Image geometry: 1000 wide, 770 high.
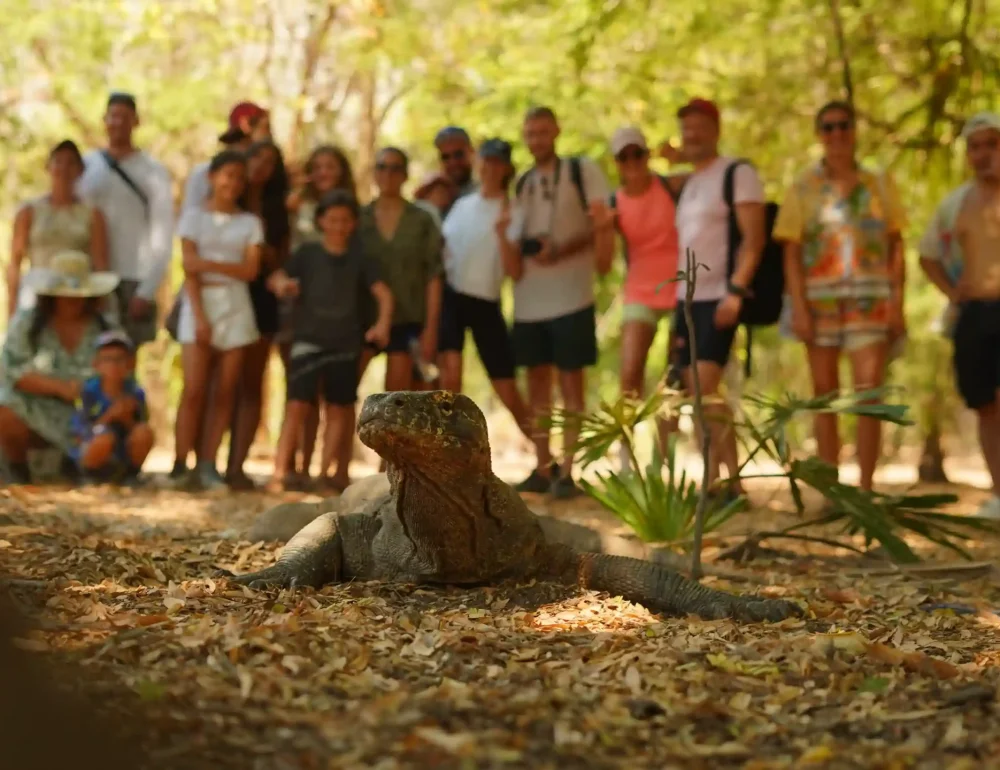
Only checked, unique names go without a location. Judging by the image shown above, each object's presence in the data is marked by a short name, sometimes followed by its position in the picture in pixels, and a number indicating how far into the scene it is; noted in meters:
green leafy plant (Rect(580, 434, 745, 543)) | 5.81
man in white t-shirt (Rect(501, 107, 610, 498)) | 7.54
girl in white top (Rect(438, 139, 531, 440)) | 7.76
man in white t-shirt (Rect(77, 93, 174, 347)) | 8.11
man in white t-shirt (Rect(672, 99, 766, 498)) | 6.85
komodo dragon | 3.76
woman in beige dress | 7.82
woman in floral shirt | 6.88
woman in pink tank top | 7.39
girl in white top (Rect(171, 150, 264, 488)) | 7.62
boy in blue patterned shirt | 7.56
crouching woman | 7.66
